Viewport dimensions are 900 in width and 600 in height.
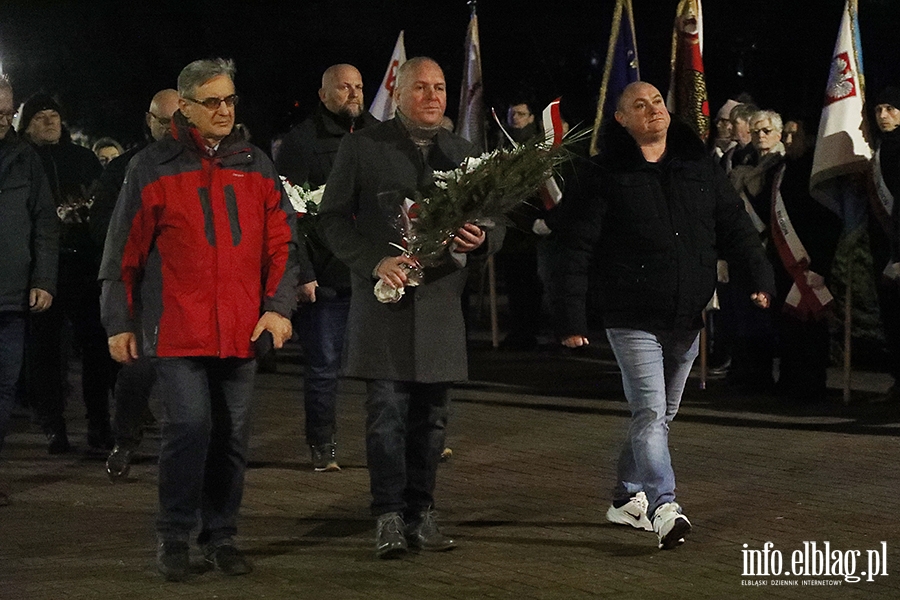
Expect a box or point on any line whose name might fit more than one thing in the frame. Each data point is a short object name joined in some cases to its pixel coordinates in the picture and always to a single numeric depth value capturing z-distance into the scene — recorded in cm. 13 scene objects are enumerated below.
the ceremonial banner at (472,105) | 1661
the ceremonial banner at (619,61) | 1384
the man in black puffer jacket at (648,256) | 797
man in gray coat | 775
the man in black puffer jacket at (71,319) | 1121
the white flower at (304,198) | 966
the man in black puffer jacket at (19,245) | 925
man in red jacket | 727
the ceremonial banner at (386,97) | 1367
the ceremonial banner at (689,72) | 1325
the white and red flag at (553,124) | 757
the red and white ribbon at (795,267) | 1305
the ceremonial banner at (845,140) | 1276
